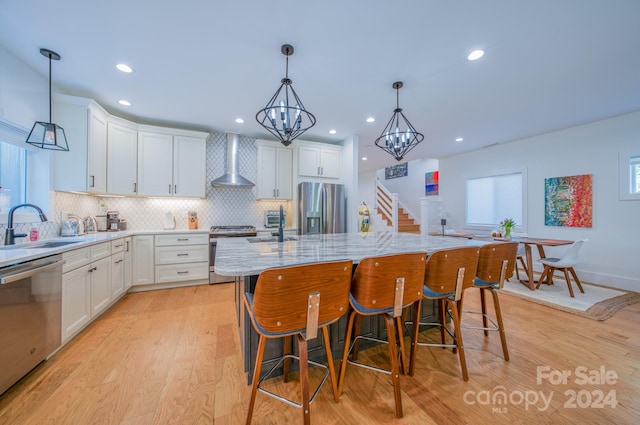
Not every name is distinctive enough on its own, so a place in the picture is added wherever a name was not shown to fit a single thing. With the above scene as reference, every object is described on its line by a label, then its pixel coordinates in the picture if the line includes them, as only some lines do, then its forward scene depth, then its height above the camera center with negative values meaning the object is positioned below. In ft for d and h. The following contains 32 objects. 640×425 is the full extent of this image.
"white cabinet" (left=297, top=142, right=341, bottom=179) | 14.61 +3.36
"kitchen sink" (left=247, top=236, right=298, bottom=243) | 8.08 -0.95
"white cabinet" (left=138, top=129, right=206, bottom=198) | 11.98 +2.49
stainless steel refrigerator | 13.87 +0.28
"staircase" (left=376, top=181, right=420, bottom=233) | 22.77 +0.04
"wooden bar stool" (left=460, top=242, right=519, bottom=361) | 6.17 -1.42
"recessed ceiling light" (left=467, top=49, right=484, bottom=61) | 7.05 +4.88
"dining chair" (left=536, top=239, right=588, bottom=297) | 11.03 -2.31
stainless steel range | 12.64 -1.25
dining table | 11.51 -1.83
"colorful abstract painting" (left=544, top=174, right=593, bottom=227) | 13.04 +0.81
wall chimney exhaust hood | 13.14 +2.34
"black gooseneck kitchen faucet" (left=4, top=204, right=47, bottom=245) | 6.72 -0.62
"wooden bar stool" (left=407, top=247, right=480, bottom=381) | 5.40 -1.45
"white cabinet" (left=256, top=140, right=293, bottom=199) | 14.33 +2.57
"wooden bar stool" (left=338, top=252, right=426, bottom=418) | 4.50 -1.51
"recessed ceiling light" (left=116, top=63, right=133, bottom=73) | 7.70 +4.78
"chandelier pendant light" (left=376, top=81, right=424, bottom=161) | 8.88 +2.92
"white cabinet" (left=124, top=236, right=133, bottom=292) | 10.46 -2.38
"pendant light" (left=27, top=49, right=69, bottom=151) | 7.19 +2.60
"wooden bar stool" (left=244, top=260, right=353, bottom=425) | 3.62 -1.46
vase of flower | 13.32 -0.78
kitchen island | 4.62 -0.96
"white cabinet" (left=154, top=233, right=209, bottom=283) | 11.71 -2.35
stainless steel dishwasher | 4.83 -2.40
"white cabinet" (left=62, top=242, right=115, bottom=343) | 6.67 -2.42
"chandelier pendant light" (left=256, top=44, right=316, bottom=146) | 6.64 +2.87
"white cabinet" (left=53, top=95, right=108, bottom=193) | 9.04 +2.65
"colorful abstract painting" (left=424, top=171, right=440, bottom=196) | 24.09 +3.22
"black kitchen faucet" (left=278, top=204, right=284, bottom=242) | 7.35 -0.68
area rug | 9.23 -3.72
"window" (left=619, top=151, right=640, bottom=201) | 11.60 +1.98
